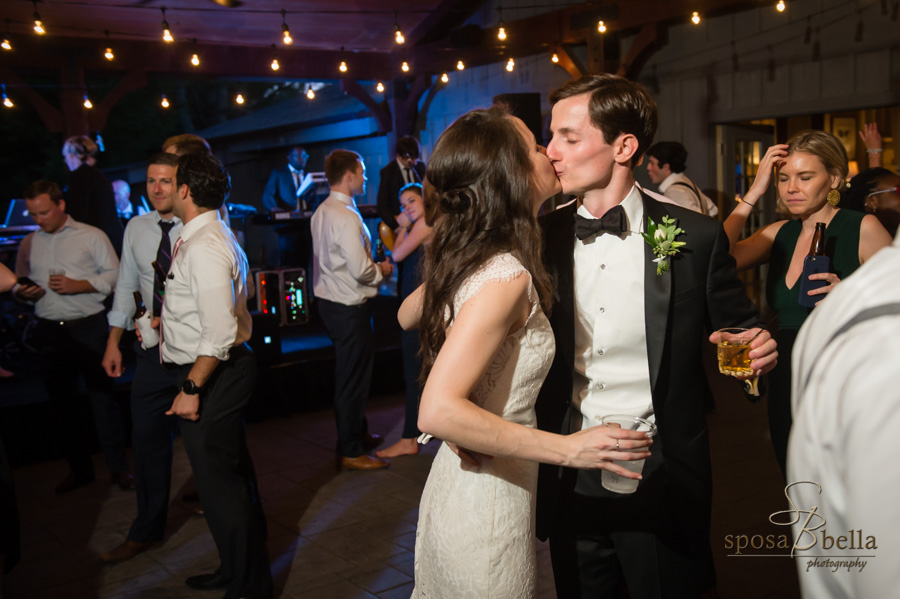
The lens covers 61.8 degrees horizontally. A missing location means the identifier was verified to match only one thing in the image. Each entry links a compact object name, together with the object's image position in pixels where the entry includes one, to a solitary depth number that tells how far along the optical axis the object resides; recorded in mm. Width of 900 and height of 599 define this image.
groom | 1863
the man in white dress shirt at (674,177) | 5090
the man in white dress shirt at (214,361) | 2795
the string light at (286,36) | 7754
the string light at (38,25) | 6811
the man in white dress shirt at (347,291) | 4492
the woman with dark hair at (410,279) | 4504
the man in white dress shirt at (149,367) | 3311
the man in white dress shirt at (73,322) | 4316
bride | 1521
